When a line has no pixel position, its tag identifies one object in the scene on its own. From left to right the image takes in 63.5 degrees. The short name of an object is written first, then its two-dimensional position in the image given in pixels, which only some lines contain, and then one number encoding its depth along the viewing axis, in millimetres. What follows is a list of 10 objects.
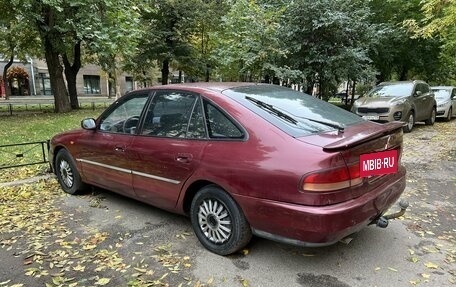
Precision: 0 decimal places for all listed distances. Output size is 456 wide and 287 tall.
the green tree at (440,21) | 9211
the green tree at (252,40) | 14242
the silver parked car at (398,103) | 10688
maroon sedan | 2777
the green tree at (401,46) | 18594
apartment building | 40344
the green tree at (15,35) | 14991
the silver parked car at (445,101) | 14680
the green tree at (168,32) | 21672
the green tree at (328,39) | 14117
